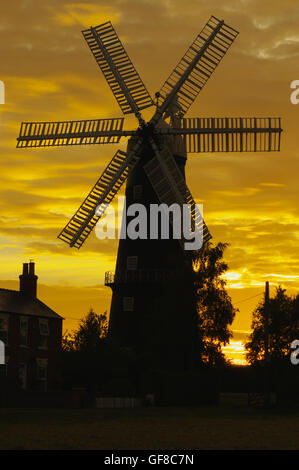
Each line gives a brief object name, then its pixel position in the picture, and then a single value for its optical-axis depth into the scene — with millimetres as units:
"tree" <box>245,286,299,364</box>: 83644
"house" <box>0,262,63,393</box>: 62750
